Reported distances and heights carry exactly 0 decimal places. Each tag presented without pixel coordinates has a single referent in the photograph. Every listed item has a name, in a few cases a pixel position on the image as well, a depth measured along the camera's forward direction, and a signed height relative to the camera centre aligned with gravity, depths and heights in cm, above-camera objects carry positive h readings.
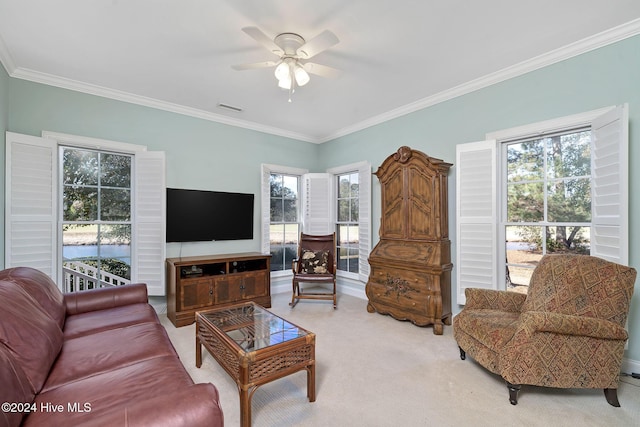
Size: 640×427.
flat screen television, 382 +2
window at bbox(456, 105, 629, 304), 224 +19
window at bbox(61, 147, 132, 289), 335 +5
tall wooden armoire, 320 -38
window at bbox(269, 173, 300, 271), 492 -5
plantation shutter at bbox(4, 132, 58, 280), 278 +14
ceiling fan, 229 +127
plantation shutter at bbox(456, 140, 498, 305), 304 +0
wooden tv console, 338 -83
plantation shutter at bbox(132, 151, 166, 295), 359 -6
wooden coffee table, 169 -88
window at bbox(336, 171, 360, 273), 479 -9
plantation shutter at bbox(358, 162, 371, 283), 438 -5
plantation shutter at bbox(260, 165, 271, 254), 458 +8
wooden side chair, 407 -73
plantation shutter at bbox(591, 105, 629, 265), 214 +23
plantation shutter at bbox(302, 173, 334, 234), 498 +21
